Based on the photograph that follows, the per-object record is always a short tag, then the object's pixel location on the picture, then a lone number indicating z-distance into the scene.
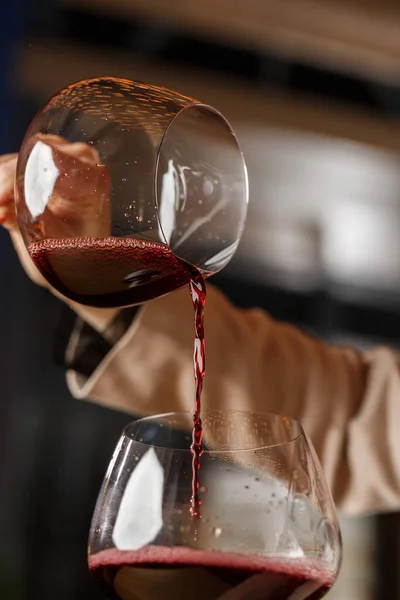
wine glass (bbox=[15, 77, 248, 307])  0.59
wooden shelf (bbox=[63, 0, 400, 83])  2.46
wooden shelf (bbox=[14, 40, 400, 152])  2.57
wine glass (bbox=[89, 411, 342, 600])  0.48
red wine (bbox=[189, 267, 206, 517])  0.49
